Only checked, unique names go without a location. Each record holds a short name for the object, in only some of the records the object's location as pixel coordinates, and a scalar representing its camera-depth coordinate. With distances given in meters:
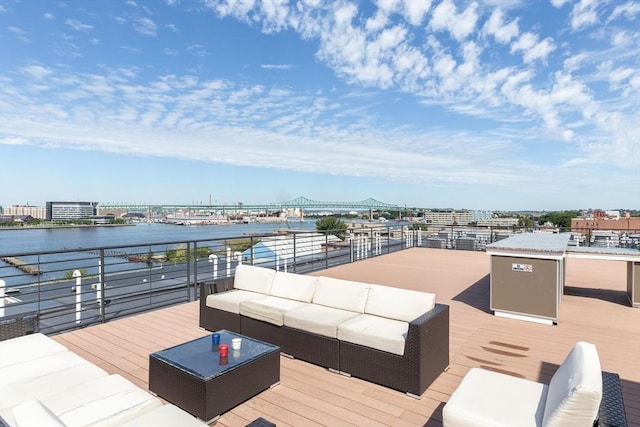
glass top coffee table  2.18
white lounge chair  1.33
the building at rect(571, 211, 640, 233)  19.80
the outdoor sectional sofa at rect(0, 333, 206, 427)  1.57
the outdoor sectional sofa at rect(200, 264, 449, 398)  2.55
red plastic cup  2.38
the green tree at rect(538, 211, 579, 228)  23.83
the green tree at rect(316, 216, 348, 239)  21.90
